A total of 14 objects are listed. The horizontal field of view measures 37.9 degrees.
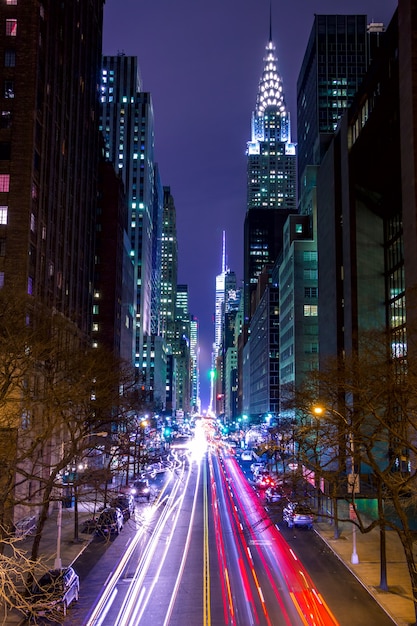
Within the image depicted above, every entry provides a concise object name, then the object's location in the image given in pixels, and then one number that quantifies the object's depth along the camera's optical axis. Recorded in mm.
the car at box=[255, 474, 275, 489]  62609
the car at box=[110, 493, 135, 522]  46788
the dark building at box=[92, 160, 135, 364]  119938
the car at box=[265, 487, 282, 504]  50800
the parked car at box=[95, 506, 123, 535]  40228
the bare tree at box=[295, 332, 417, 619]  21875
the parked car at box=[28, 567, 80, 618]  24752
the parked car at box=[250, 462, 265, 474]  81225
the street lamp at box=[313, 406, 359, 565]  33538
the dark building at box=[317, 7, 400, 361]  63531
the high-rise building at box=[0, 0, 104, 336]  57594
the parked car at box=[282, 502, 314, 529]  43750
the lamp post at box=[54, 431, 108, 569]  31820
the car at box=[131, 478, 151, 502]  60244
